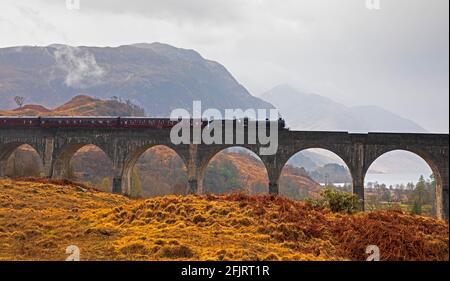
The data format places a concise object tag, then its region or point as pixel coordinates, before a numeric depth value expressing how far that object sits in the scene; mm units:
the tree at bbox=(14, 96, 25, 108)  122125
